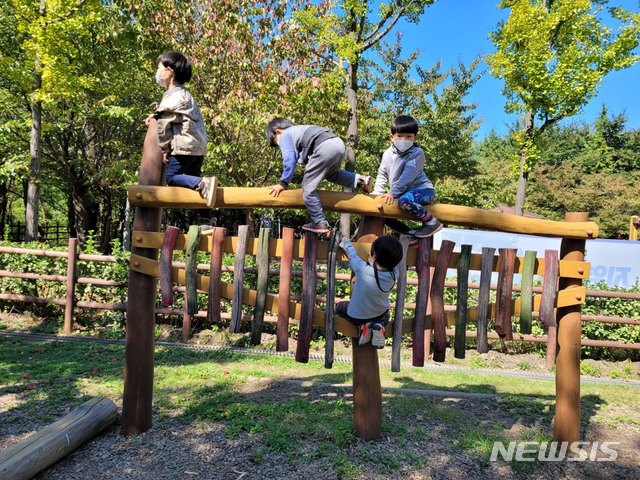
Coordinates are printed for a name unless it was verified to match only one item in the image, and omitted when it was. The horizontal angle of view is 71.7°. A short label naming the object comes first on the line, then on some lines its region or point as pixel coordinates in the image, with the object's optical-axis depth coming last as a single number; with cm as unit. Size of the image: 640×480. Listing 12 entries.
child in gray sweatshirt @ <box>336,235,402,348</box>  310
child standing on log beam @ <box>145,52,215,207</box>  332
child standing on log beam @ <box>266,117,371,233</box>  321
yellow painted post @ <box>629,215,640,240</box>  1355
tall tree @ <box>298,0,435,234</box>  1055
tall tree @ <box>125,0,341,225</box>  948
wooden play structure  339
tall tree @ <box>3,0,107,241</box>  880
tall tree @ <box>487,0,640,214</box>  1252
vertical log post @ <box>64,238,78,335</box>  747
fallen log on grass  285
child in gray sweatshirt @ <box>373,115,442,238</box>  326
